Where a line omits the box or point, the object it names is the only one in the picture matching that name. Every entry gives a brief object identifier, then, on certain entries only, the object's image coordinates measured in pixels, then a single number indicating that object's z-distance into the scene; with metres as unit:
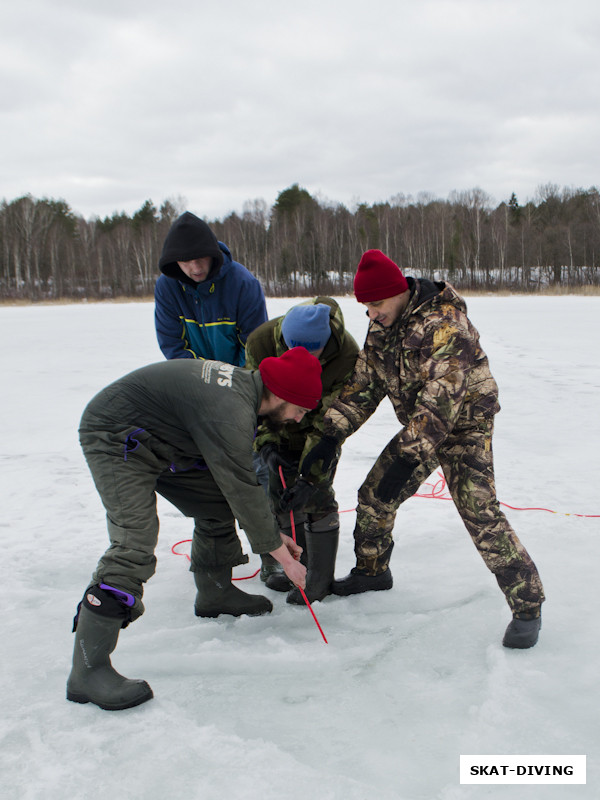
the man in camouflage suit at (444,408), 2.23
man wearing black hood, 2.93
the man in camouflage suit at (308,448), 2.66
